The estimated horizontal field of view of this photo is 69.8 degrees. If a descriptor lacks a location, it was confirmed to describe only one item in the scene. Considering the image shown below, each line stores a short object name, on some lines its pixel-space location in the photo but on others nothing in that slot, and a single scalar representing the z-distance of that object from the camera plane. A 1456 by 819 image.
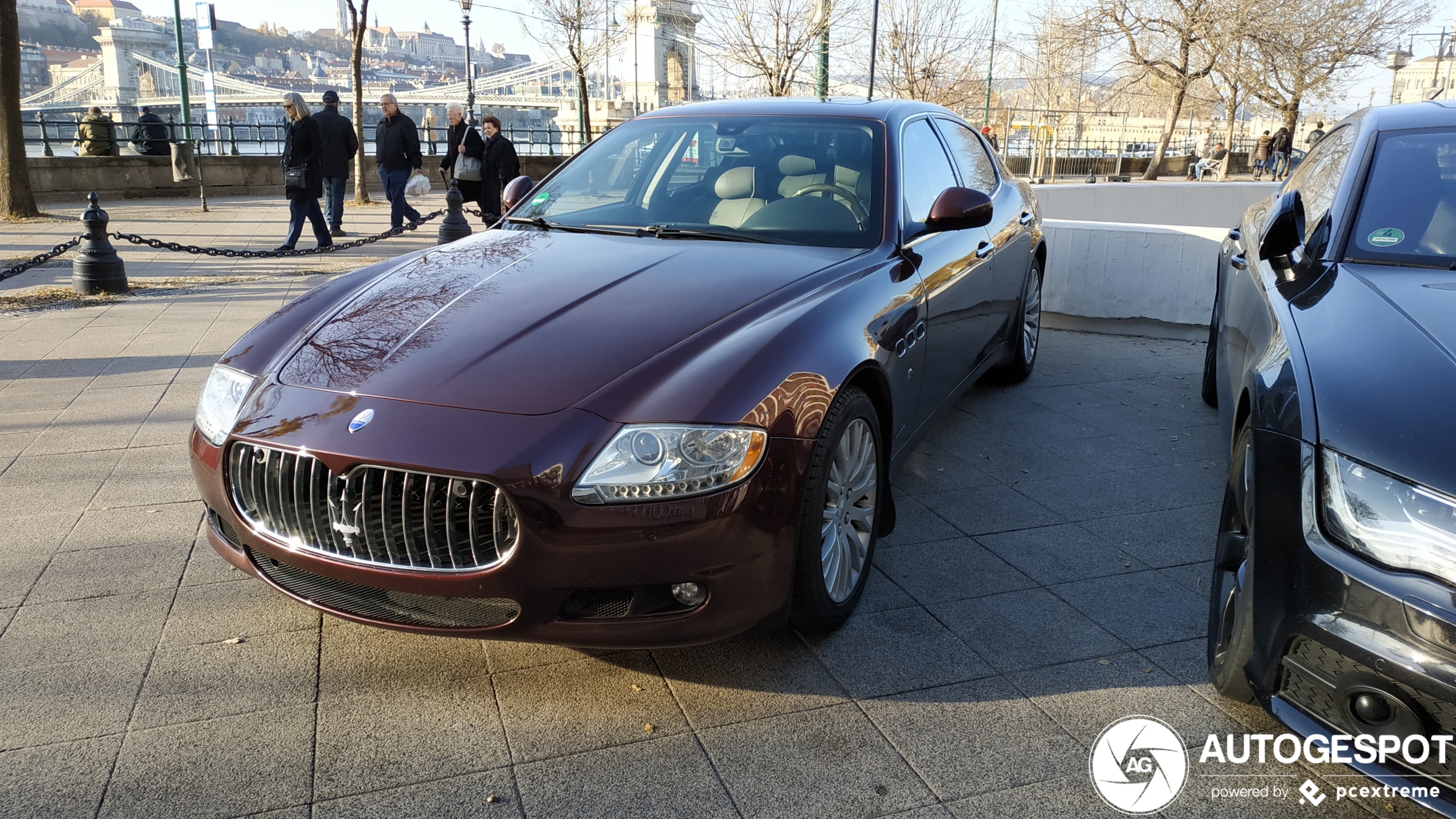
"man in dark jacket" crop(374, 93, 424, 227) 13.18
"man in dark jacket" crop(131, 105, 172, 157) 20.20
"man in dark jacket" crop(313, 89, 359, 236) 12.63
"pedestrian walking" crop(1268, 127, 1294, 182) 27.86
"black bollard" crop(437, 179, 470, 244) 11.73
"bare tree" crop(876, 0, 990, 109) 28.78
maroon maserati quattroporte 2.51
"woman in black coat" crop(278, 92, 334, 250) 11.56
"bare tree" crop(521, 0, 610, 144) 26.91
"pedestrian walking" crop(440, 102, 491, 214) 12.62
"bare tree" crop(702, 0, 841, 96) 23.77
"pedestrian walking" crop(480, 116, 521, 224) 12.70
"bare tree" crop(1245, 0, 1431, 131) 30.62
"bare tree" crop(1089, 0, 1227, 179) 30.34
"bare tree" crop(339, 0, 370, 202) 19.34
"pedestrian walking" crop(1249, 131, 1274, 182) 30.94
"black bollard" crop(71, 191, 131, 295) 9.07
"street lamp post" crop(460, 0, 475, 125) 30.73
